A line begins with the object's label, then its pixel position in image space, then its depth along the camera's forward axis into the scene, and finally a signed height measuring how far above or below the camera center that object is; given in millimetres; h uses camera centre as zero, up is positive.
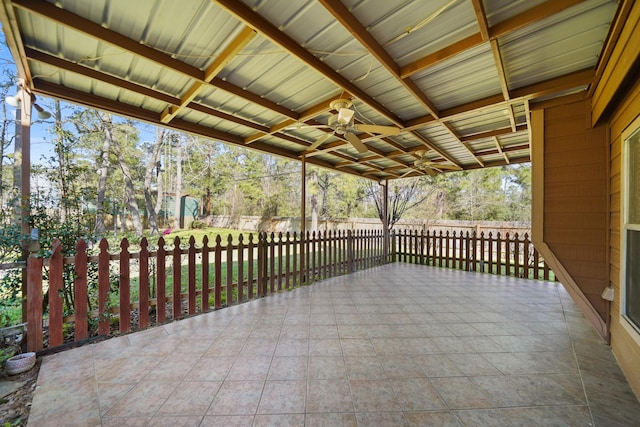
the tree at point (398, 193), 8781 +703
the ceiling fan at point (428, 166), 5168 +1069
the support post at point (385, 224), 7278 -417
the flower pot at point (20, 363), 1994 -1231
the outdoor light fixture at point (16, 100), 2400 +1102
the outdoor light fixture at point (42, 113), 2475 +1000
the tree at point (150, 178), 10234 +1431
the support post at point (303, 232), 4781 -412
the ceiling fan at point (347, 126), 2760 +1068
